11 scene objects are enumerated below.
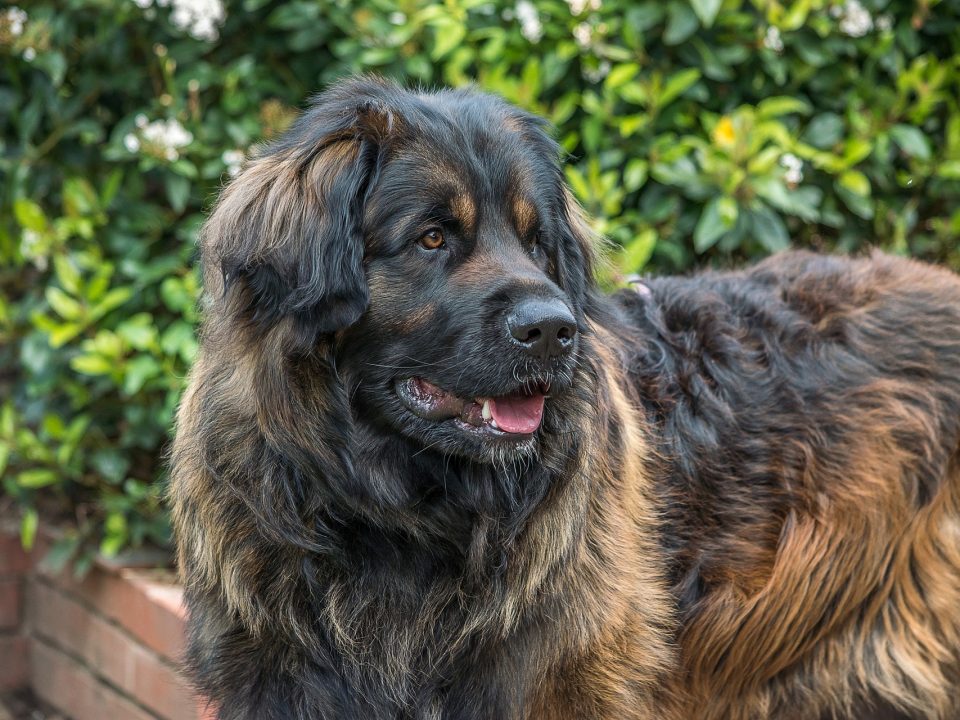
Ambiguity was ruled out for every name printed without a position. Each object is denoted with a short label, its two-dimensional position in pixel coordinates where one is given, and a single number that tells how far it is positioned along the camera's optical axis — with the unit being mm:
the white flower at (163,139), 4434
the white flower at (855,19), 4672
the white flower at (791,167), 4449
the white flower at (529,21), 4516
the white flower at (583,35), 4512
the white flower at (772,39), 4570
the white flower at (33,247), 4617
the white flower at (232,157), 4496
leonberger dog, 2740
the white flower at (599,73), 4598
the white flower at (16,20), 4562
